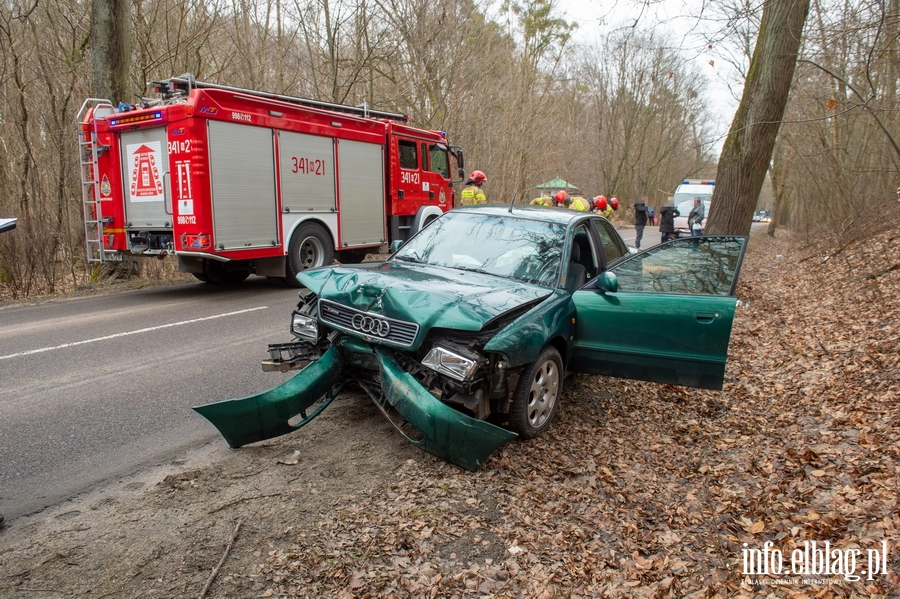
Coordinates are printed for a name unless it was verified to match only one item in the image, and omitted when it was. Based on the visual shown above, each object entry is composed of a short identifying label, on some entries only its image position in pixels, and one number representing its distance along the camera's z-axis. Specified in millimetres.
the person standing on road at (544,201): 14501
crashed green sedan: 3801
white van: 25281
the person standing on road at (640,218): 20156
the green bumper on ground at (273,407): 3906
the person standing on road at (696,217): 18534
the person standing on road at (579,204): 12961
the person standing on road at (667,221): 18125
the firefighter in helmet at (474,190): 12781
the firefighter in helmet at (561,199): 13584
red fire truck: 9516
